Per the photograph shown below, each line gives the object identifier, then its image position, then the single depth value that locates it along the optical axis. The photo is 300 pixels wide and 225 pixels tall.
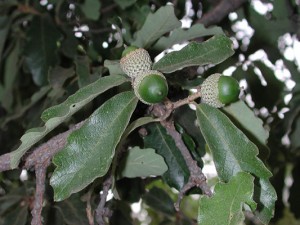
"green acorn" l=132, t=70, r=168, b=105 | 0.16
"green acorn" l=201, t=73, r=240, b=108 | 0.17
